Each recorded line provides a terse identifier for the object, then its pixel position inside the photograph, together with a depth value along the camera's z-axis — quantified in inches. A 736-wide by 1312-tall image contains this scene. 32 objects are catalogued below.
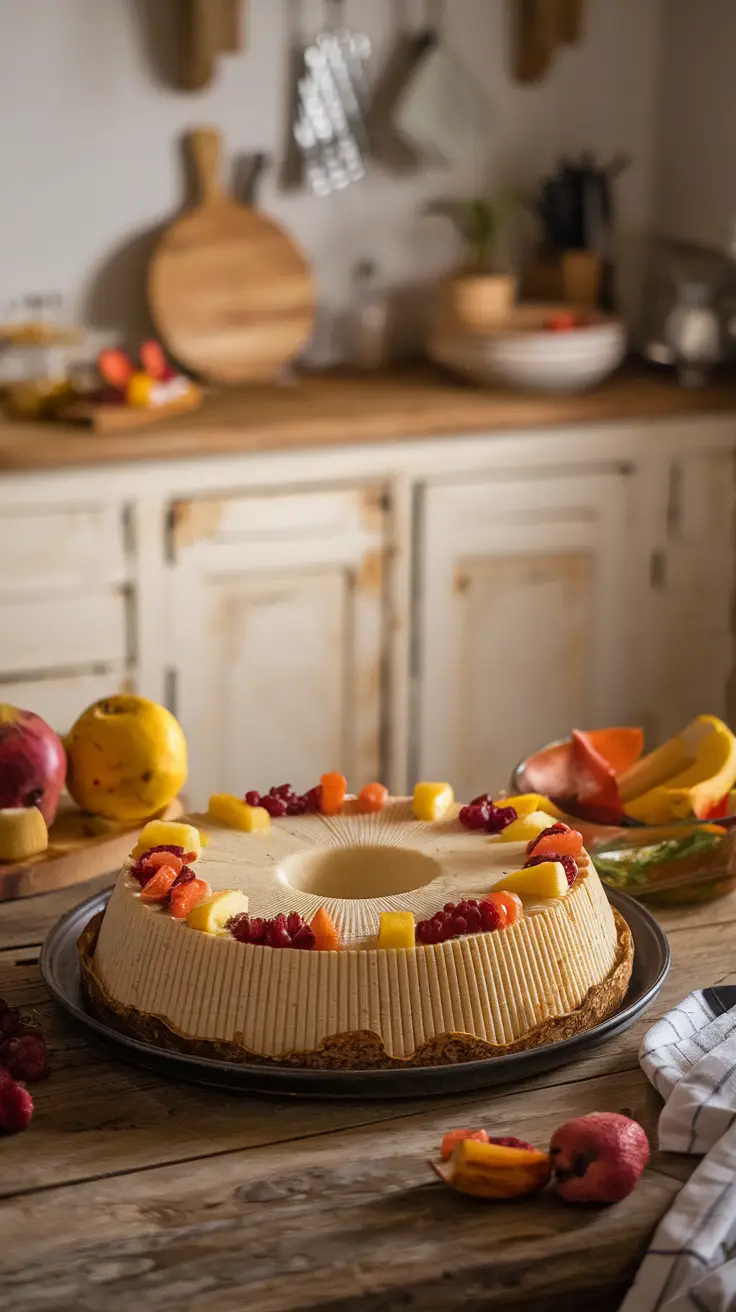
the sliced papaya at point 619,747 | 123.3
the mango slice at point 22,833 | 116.9
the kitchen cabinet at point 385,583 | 163.5
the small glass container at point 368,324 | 182.8
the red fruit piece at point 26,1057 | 91.3
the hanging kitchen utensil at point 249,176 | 178.5
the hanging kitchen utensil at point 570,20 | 183.7
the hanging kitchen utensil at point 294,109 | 179.1
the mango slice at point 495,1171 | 80.3
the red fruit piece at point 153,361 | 170.2
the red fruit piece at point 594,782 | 117.3
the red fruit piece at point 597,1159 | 79.8
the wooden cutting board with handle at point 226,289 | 177.5
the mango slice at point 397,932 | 89.7
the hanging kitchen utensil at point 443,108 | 181.1
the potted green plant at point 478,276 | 178.1
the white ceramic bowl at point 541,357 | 172.4
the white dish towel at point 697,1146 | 75.9
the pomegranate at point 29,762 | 116.7
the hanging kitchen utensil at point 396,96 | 182.6
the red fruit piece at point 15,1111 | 86.9
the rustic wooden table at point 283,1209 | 74.6
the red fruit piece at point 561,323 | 176.2
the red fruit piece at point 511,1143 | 82.1
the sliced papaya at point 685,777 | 115.1
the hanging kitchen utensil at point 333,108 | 180.3
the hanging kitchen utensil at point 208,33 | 173.3
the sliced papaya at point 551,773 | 118.6
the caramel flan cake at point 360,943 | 89.1
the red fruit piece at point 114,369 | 169.4
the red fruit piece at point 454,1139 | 82.7
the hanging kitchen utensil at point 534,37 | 182.8
